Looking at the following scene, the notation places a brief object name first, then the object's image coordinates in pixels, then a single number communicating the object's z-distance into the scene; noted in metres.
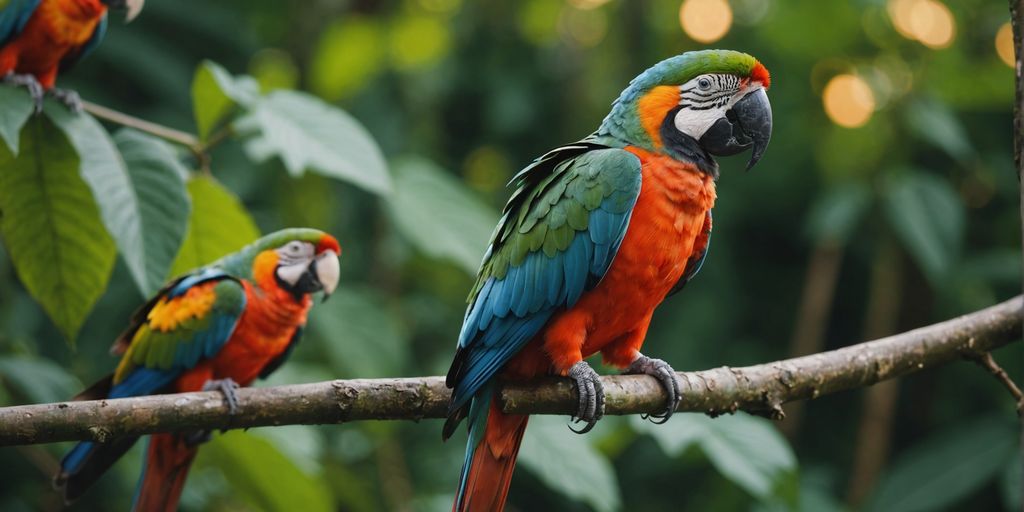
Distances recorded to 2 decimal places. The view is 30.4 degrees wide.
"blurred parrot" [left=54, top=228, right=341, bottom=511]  5.19
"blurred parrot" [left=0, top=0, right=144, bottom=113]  5.23
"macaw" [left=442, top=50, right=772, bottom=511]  4.04
